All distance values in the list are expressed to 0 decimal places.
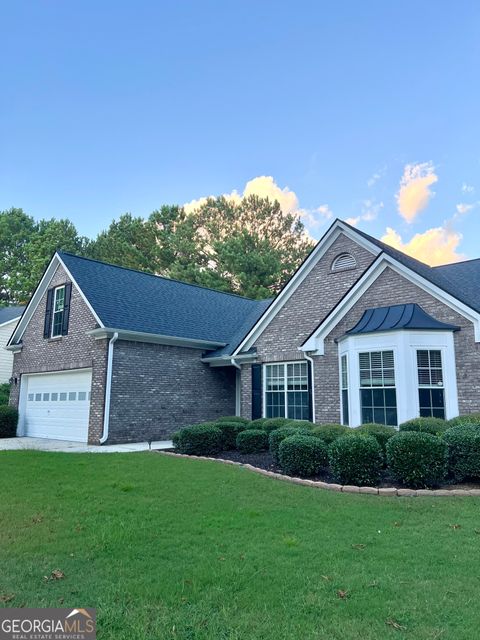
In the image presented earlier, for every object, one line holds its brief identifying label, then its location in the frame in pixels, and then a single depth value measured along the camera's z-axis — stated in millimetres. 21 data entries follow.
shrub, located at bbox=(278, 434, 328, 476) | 8258
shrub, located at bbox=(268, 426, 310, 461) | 9648
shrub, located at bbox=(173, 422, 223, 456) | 11516
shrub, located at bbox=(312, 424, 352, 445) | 9562
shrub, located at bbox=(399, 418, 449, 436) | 8961
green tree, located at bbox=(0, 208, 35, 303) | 43000
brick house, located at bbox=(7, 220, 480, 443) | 11016
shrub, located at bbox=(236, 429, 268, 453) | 11250
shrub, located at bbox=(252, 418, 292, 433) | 12125
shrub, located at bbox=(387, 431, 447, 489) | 7148
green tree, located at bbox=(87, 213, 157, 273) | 39906
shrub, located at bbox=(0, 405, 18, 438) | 17828
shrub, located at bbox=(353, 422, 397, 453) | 8781
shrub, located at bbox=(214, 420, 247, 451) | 12117
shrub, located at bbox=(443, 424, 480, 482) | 7207
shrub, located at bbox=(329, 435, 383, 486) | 7387
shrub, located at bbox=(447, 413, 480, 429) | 8873
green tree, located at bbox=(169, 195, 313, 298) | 34938
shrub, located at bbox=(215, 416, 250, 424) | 13348
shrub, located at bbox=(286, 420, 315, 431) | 10839
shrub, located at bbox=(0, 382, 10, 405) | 22922
